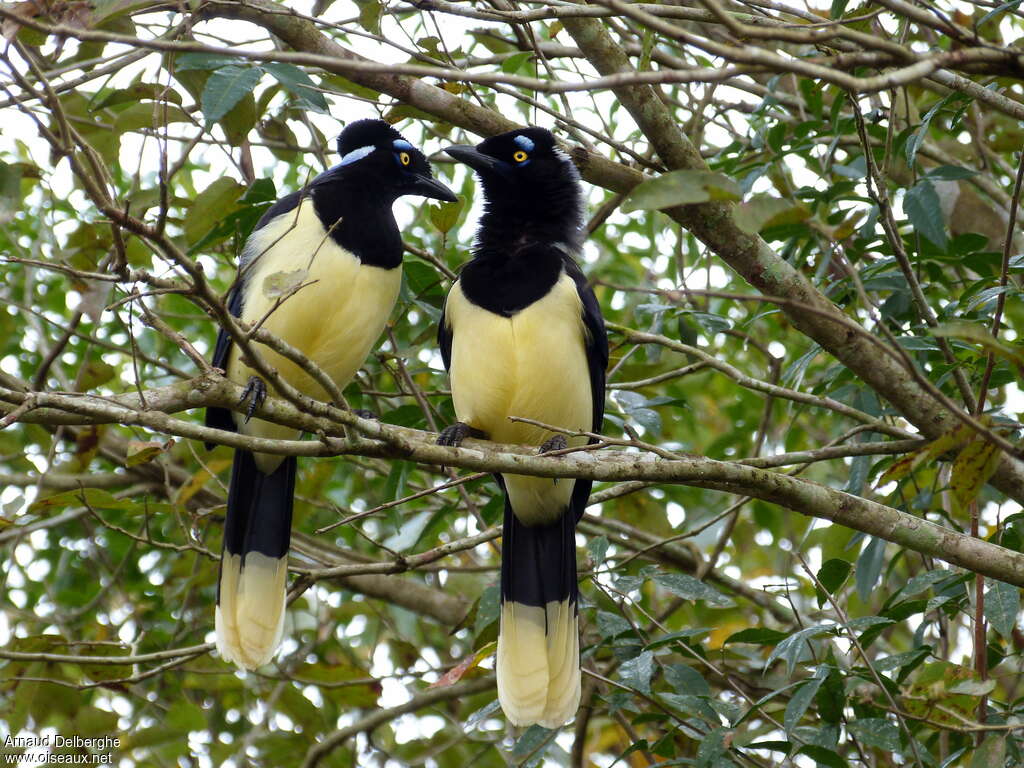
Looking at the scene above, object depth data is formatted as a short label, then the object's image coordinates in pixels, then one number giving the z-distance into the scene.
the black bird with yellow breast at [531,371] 8.16
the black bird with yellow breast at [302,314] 8.22
